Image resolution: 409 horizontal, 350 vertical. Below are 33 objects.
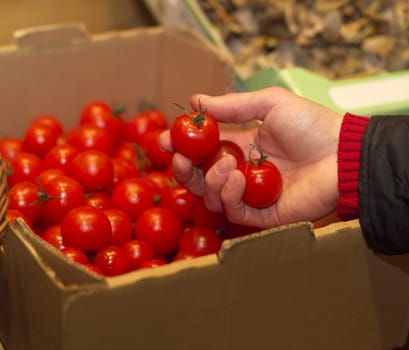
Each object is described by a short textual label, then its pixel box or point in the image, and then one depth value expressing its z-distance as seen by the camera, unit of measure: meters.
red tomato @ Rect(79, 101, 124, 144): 1.50
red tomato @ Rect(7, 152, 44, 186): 1.31
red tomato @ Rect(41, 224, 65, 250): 1.12
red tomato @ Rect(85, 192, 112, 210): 1.24
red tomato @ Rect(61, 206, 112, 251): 1.06
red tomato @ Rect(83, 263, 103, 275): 1.05
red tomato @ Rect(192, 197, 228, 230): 1.20
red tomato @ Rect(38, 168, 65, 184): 1.24
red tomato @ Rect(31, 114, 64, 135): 1.47
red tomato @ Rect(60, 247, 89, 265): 1.06
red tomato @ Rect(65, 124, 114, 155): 1.41
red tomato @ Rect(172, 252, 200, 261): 1.14
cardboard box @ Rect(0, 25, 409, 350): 0.79
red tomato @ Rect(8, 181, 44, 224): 1.16
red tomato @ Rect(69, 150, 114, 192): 1.26
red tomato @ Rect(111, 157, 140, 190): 1.35
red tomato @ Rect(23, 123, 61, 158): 1.44
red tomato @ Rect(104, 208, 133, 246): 1.17
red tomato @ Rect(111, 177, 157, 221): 1.26
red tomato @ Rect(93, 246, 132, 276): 1.09
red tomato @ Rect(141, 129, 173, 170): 1.43
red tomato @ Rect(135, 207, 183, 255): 1.19
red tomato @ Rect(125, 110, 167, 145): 1.55
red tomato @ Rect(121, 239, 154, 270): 1.14
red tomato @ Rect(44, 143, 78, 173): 1.33
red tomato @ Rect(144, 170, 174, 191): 1.35
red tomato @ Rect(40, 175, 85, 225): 1.17
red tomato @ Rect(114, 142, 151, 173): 1.45
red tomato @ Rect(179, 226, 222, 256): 1.16
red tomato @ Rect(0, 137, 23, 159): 1.43
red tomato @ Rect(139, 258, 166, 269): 1.10
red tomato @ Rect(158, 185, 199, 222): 1.25
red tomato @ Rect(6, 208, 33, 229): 1.10
